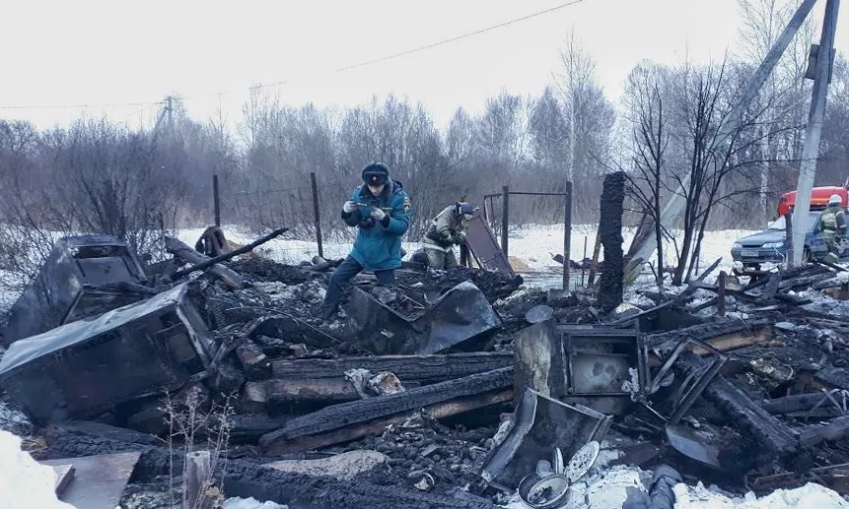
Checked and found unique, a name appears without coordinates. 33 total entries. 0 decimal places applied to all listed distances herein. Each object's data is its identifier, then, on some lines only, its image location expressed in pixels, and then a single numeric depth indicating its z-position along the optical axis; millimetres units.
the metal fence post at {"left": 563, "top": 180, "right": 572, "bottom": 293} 11016
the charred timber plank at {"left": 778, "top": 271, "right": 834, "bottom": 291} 8820
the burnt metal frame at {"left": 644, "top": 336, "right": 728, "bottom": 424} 4605
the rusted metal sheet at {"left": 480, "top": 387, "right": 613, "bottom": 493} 3951
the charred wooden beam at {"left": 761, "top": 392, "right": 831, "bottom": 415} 4871
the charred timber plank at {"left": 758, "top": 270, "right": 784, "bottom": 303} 8016
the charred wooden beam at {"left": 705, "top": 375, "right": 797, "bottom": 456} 4121
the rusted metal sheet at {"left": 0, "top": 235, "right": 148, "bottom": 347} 6535
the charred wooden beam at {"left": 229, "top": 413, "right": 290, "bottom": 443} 4859
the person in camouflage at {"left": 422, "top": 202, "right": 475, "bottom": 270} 10625
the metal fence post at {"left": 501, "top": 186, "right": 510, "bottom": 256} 12829
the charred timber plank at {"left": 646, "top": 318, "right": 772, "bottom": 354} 5555
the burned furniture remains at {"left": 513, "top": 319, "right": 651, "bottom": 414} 4605
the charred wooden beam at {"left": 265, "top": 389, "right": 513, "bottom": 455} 4609
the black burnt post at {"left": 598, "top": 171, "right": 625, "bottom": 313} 7812
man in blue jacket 7020
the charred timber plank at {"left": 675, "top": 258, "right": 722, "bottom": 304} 7740
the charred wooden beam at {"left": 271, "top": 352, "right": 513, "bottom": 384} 5160
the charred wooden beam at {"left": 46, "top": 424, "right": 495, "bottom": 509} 3513
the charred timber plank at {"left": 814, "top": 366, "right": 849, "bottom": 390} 5234
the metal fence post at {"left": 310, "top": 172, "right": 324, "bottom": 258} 13159
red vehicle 16672
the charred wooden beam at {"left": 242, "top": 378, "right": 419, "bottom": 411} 5008
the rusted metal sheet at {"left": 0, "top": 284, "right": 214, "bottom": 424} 4652
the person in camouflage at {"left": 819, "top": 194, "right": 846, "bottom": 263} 13242
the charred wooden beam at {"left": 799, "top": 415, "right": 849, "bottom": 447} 4156
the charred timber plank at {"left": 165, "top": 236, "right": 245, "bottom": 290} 9362
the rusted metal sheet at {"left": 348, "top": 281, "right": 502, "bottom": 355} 5887
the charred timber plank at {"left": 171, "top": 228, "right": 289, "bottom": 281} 7965
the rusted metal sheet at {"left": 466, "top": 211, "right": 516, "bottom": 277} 11898
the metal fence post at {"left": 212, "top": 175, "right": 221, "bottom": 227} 13734
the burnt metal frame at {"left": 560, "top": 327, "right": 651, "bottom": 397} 4656
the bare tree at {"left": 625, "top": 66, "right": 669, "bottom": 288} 9477
